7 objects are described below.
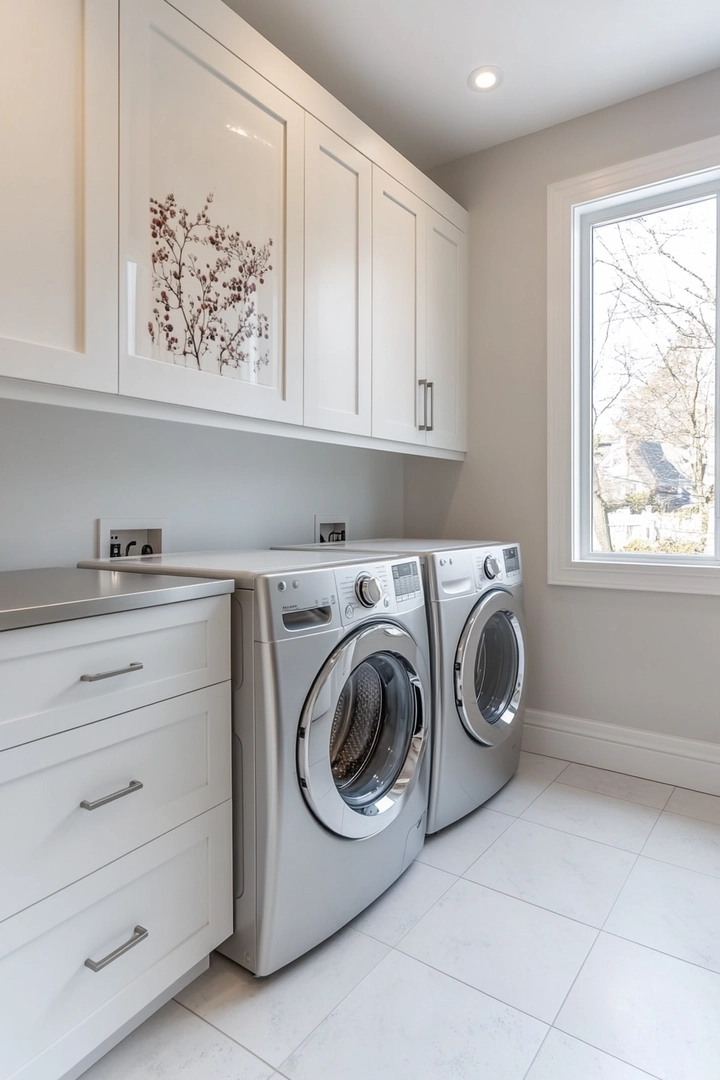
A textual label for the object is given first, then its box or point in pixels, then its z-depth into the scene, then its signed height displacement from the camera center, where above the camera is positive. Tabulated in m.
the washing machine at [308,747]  1.23 -0.45
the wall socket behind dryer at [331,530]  2.41 +0.02
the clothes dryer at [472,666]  1.77 -0.41
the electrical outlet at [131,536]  1.63 +0.00
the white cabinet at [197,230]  1.16 +0.73
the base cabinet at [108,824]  0.91 -0.48
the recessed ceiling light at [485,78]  2.06 +1.54
